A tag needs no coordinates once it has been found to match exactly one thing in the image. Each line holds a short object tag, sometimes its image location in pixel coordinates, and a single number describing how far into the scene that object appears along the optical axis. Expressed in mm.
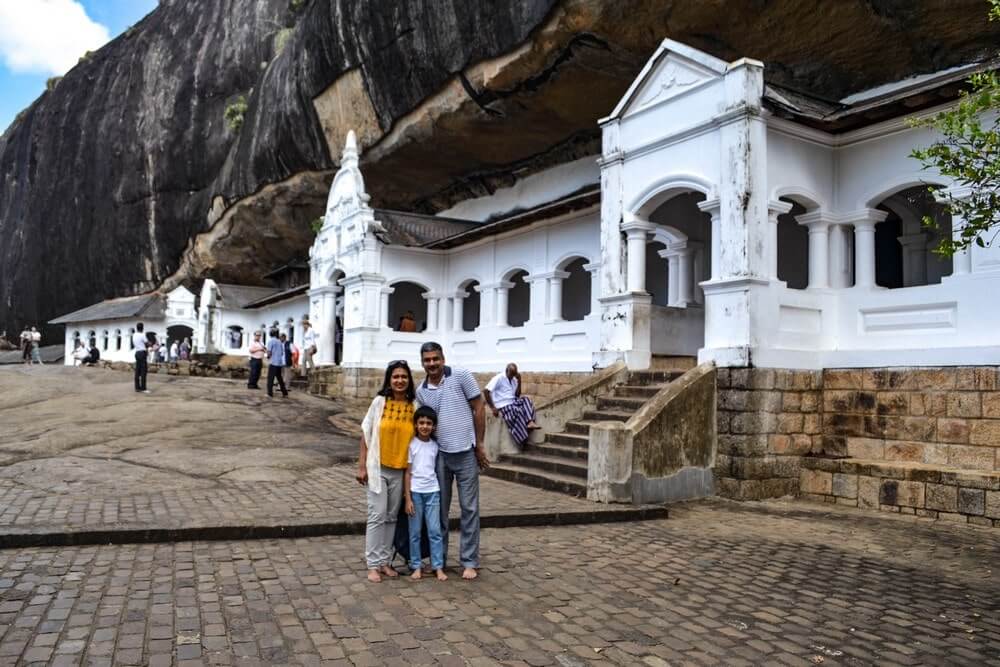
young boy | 5652
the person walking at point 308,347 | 22756
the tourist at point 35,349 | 34831
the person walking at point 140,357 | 17828
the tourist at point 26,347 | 33875
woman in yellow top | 5586
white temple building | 10164
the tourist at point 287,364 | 19094
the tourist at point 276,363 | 18438
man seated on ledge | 11203
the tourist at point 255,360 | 19578
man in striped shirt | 5738
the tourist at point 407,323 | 18422
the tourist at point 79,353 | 42453
